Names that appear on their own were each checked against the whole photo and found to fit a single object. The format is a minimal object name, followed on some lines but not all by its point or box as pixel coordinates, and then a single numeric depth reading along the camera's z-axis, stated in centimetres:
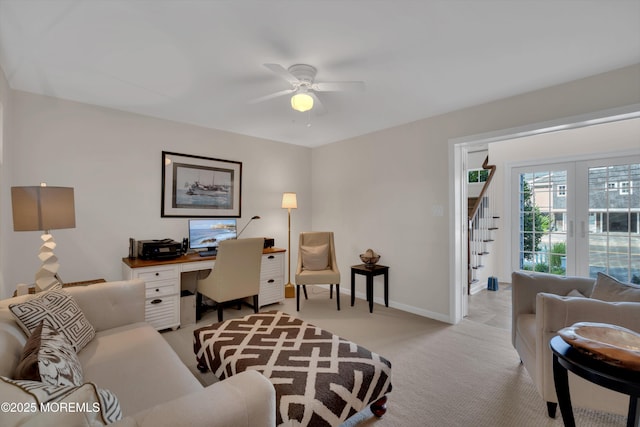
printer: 299
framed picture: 350
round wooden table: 105
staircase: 448
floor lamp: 423
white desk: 284
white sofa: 90
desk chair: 303
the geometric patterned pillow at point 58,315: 145
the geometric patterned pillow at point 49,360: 95
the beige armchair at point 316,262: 365
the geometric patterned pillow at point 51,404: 67
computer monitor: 362
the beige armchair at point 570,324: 144
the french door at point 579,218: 344
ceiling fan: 217
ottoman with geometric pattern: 140
